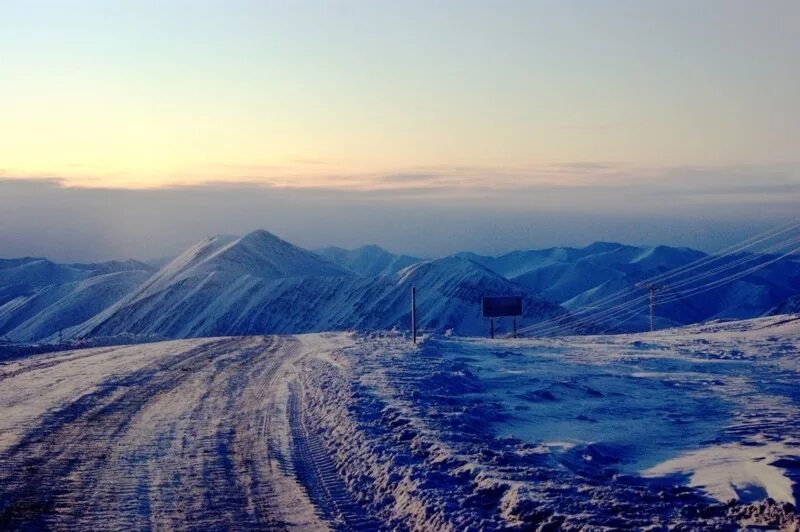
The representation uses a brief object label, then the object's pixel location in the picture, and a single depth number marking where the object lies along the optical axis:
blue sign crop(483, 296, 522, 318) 52.44
